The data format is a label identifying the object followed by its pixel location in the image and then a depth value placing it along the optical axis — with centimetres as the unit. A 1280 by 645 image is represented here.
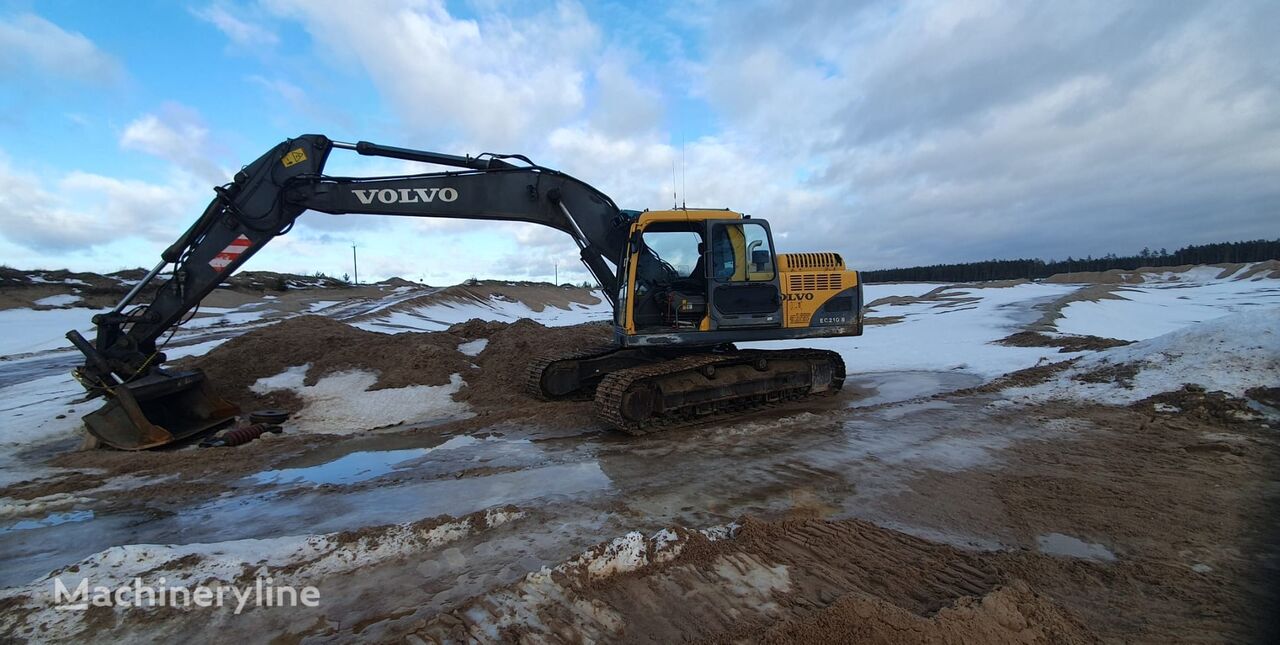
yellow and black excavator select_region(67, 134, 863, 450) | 734
